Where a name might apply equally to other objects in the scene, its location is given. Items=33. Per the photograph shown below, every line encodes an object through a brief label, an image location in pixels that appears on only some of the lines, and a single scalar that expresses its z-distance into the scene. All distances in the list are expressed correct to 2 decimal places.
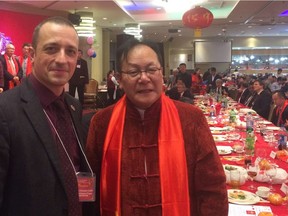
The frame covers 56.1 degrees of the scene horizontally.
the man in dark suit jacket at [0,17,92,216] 0.99
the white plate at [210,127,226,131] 3.63
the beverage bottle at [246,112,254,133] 3.15
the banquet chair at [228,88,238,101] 8.82
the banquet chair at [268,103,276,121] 5.26
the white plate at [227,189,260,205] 1.64
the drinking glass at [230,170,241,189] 1.82
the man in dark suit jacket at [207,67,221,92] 10.38
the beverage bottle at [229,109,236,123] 4.02
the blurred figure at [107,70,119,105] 9.40
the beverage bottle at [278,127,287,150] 2.66
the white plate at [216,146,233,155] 2.60
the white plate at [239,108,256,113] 5.06
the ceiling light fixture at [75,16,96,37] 8.42
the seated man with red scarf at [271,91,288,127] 4.47
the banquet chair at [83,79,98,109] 9.09
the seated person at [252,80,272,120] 5.57
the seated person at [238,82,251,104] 7.29
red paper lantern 6.10
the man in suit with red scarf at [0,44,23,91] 5.86
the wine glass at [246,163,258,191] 1.94
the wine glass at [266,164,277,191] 1.89
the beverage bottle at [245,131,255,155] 2.48
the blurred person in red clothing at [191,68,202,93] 8.84
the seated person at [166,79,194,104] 5.66
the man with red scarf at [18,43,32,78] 6.49
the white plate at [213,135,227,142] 3.13
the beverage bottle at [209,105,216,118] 4.52
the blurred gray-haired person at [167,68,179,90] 10.43
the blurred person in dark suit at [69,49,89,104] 7.89
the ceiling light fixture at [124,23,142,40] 10.82
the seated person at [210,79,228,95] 7.81
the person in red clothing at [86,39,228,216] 1.16
